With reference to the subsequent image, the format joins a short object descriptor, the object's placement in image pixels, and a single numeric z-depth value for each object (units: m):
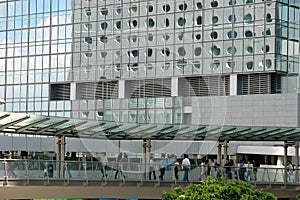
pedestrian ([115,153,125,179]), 43.94
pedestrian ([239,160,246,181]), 47.44
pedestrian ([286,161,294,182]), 50.42
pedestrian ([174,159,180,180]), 45.78
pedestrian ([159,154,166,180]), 45.53
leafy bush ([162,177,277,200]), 28.77
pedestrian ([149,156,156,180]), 45.09
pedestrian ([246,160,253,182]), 47.99
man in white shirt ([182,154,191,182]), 46.03
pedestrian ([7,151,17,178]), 38.22
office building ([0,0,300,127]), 83.94
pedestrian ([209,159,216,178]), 46.57
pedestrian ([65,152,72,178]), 41.25
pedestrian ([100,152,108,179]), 43.08
